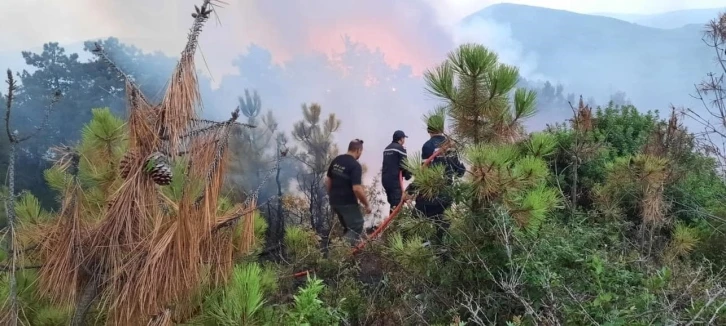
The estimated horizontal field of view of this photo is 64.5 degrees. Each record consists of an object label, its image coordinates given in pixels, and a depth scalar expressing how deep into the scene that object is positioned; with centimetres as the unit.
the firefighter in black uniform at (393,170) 490
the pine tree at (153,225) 165
